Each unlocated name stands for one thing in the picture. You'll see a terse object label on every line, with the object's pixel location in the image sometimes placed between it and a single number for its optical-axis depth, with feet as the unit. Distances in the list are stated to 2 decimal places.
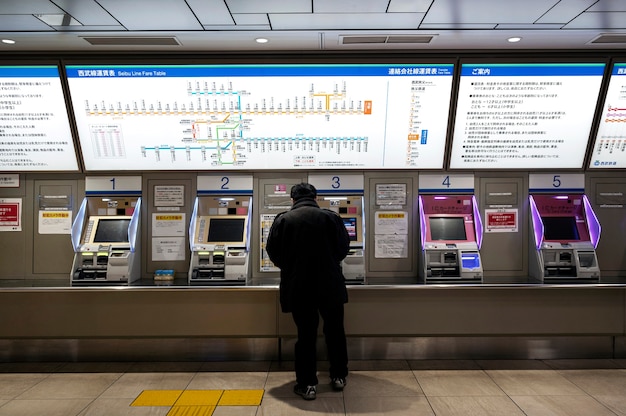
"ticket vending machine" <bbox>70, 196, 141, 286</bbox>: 14.58
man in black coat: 12.07
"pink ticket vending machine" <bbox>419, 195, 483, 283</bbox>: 14.58
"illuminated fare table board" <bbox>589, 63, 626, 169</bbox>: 15.24
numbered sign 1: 15.83
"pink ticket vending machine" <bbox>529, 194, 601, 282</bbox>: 14.74
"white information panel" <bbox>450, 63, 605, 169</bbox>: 15.15
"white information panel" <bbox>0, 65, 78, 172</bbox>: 15.07
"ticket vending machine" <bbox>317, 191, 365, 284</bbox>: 14.61
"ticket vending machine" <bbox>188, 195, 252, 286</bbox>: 14.55
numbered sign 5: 15.99
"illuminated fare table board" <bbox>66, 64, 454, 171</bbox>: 15.16
